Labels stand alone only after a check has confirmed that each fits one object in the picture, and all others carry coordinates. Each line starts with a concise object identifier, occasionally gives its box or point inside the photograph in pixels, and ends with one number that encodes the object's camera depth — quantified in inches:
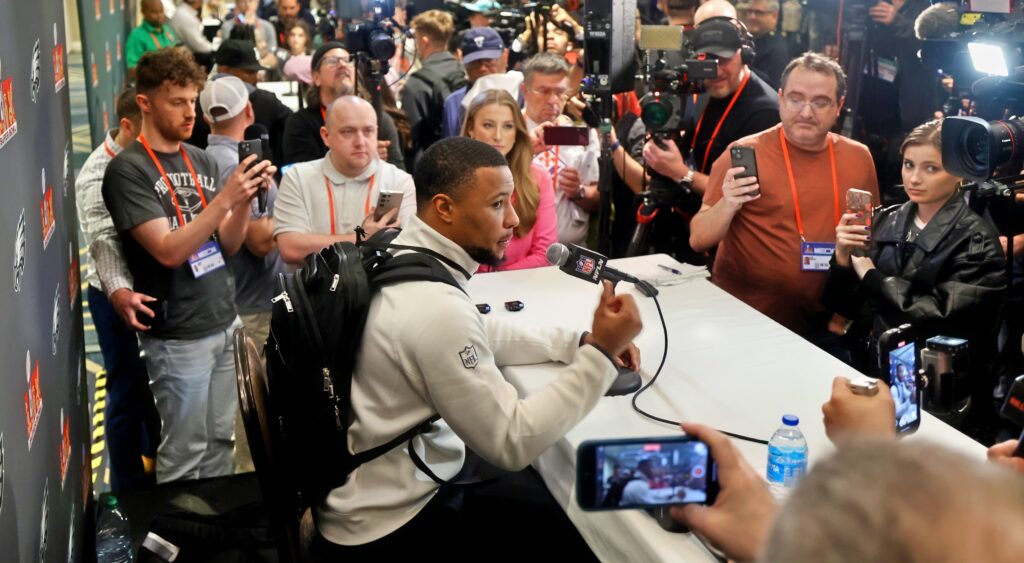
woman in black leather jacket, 114.8
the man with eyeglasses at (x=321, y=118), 186.2
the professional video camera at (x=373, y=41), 187.2
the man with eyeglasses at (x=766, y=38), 239.6
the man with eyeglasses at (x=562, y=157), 168.4
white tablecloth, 81.2
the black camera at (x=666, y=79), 156.7
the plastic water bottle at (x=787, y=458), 77.6
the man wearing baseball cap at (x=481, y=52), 227.5
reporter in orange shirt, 135.7
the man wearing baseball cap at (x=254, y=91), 209.0
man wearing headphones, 163.3
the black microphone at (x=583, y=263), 100.0
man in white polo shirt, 145.6
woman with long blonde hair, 148.5
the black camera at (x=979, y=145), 106.1
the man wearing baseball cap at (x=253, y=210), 158.1
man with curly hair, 126.9
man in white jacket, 82.4
